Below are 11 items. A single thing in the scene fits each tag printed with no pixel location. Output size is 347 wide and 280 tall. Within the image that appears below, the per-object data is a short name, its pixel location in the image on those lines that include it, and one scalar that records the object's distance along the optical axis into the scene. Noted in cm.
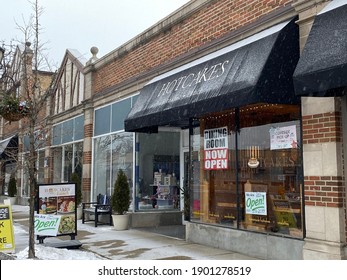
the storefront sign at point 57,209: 903
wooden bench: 1288
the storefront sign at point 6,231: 833
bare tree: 755
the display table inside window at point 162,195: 1280
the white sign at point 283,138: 731
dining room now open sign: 900
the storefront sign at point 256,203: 792
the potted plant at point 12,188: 2422
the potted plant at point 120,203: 1176
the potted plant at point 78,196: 1508
